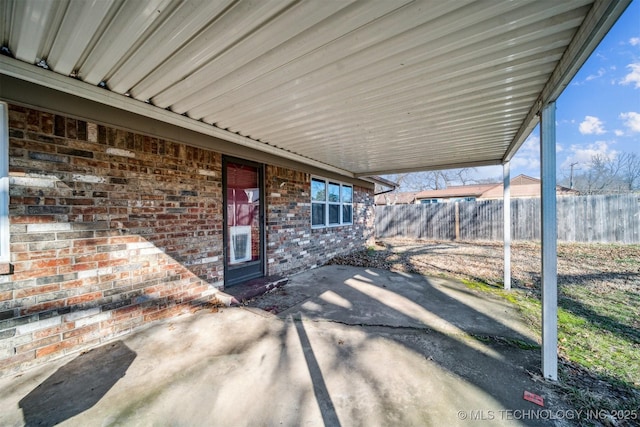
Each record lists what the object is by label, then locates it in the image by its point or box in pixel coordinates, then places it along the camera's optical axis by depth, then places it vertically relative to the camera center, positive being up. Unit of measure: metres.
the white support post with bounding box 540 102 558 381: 2.21 -0.08
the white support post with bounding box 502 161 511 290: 4.56 -0.29
